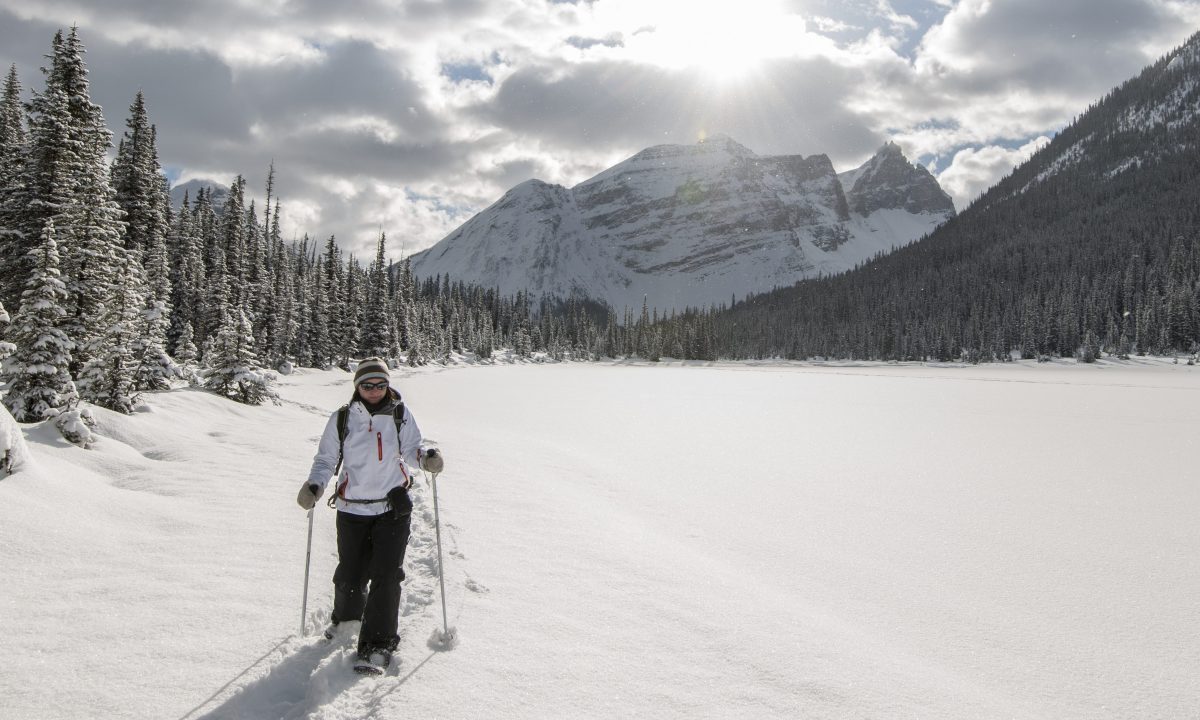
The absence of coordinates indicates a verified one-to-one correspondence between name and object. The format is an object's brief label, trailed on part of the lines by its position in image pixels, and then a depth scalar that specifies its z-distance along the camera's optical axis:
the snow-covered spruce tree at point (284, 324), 46.12
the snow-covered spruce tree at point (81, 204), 15.27
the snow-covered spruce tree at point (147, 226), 19.58
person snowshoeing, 4.68
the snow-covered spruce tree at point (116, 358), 14.16
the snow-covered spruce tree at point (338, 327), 58.61
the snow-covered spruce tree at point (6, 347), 9.76
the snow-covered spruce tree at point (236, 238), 45.26
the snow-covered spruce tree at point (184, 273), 40.59
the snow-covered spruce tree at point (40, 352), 11.50
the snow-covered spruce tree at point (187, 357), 25.33
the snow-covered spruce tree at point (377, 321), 62.00
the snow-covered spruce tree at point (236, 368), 21.30
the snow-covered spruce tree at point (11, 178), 24.23
